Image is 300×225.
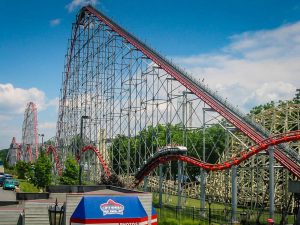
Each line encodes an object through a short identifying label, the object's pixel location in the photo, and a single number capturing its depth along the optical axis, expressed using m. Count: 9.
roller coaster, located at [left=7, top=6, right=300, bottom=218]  23.31
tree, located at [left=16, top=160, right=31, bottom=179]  63.15
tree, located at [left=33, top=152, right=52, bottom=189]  42.96
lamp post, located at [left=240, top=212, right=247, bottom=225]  20.15
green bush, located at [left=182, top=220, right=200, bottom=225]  19.40
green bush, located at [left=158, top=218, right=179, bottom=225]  19.47
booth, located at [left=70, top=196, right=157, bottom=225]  10.36
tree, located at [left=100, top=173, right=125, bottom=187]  29.79
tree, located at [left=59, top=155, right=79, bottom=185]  37.21
